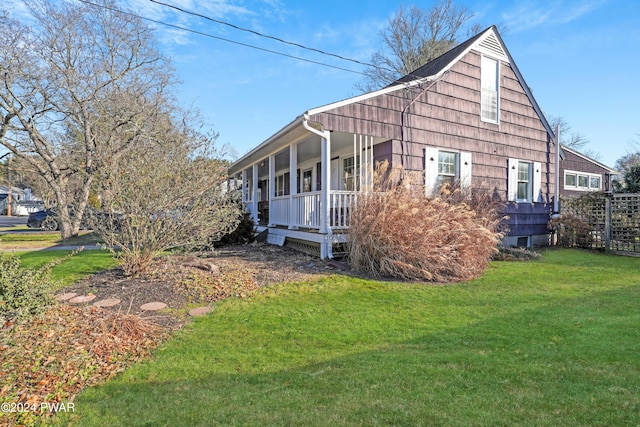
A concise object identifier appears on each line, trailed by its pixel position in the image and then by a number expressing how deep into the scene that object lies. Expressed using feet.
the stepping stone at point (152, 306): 15.13
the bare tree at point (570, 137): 112.98
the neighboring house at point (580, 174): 49.75
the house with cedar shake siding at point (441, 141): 26.99
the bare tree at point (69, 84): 47.50
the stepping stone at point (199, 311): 14.76
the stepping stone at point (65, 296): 16.38
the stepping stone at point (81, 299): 16.12
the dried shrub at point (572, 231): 35.09
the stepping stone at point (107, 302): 15.39
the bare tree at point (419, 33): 71.00
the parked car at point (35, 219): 71.72
